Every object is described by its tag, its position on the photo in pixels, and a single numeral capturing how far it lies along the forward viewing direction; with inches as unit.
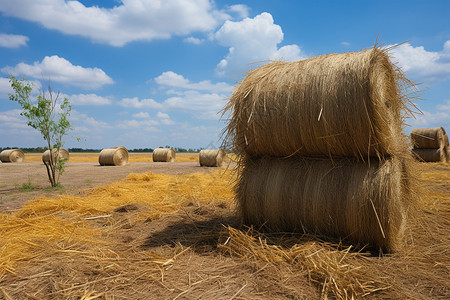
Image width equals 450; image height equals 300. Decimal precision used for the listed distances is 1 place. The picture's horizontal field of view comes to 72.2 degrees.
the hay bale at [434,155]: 628.1
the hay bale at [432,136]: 621.6
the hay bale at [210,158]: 741.4
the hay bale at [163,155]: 1055.7
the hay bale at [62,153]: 961.7
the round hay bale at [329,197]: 146.2
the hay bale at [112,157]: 848.9
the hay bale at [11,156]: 1100.1
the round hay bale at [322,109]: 145.7
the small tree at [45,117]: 431.2
